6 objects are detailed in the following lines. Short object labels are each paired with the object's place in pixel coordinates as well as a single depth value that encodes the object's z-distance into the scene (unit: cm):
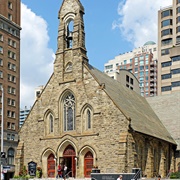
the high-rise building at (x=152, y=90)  19920
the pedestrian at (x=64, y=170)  5120
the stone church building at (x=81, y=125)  5072
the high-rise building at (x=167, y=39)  12825
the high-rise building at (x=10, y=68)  10538
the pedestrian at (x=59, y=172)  5173
